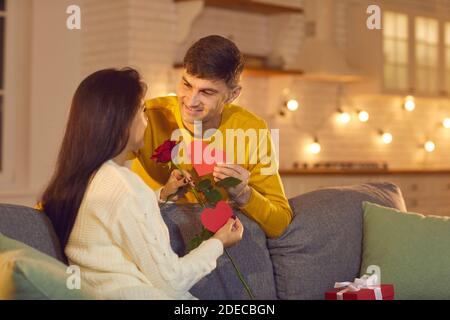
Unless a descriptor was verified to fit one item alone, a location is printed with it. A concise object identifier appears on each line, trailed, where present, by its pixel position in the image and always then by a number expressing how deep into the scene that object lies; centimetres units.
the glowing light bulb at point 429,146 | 787
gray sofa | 277
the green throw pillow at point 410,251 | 294
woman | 212
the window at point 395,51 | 713
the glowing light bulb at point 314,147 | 689
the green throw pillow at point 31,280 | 192
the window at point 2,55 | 514
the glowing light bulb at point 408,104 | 762
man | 266
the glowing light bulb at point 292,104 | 666
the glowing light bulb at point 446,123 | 812
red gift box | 256
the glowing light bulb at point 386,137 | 745
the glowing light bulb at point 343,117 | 716
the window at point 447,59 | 778
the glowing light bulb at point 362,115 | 723
